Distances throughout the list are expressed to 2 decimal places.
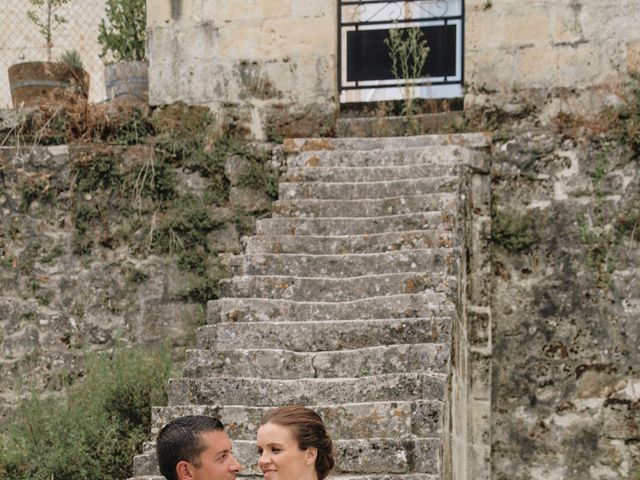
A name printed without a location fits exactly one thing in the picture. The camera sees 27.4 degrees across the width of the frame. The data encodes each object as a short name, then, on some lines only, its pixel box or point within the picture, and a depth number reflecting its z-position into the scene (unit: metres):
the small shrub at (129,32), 10.09
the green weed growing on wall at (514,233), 8.78
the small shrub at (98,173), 9.38
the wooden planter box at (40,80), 9.83
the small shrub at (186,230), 9.16
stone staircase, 6.25
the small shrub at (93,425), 7.93
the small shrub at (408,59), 9.38
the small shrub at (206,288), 9.02
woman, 4.80
